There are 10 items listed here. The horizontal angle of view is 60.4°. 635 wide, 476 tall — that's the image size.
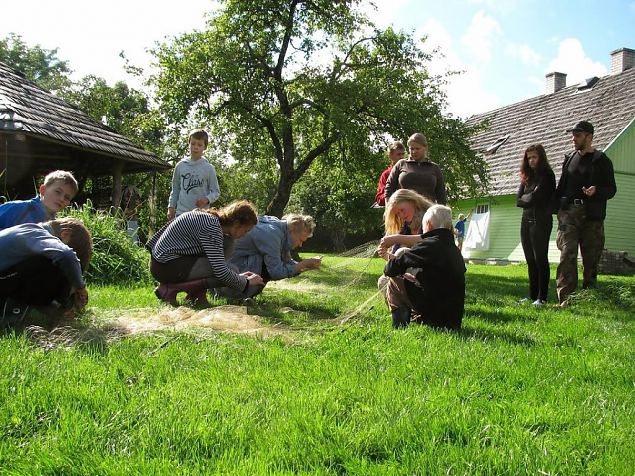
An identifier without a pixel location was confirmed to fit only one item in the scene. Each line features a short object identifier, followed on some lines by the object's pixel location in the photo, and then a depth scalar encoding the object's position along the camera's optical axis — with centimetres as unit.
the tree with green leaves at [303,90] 1241
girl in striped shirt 505
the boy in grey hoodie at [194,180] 681
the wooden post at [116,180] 1273
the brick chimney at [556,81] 2667
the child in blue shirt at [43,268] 334
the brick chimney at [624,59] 2284
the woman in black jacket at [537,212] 643
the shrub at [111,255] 709
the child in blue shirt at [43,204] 391
